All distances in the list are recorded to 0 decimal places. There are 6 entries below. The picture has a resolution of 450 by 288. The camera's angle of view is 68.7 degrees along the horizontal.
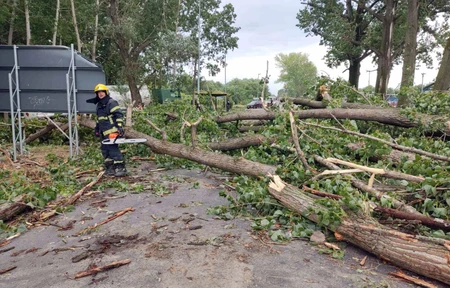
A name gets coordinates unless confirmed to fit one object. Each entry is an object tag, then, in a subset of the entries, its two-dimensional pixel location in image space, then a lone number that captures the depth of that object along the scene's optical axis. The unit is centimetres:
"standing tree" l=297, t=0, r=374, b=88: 1684
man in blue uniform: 544
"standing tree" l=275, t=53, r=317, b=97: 7385
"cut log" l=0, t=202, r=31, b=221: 359
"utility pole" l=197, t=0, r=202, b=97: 2011
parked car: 3362
